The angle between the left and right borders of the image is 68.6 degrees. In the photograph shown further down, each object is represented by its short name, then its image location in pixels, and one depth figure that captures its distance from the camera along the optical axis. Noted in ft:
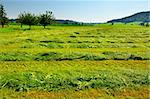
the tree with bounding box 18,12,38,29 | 160.86
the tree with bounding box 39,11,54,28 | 166.67
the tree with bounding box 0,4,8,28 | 175.11
